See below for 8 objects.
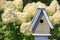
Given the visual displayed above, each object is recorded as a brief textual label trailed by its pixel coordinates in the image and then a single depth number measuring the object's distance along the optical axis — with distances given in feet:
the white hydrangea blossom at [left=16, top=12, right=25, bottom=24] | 12.03
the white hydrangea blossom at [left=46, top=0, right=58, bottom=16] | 12.42
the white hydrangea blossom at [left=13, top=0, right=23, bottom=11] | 13.17
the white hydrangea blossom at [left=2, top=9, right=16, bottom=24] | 11.59
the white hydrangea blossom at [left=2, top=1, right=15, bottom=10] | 12.84
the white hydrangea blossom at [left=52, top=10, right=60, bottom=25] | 11.90
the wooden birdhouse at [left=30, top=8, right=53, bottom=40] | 9.61
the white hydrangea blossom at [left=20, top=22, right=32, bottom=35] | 11.44
